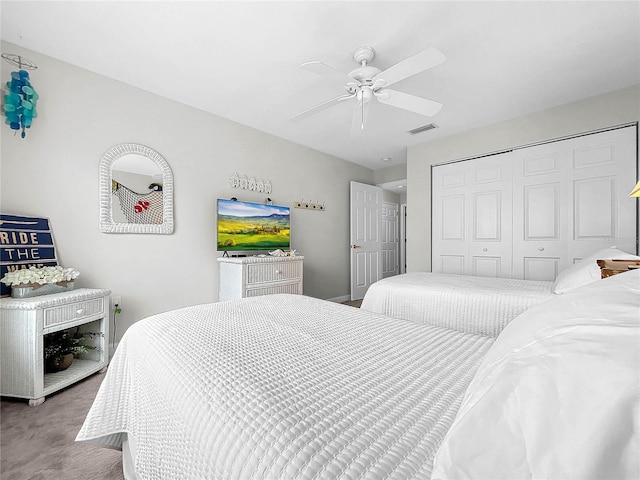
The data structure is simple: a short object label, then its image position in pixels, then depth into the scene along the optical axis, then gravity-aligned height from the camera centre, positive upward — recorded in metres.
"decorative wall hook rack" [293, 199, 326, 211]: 4.32 +0.52
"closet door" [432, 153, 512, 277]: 3.60 +0.28
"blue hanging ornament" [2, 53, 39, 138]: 2.04 +0.99
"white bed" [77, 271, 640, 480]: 0.34 -0.39
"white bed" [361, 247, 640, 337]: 1.89 -0.45
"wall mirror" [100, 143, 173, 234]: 2.58 +0.47
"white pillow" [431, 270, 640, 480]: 0.32 -0.21
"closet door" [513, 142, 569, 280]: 3.20 +0.32
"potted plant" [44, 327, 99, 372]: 2.10 -0.83
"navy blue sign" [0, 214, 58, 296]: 2.02 -0.03
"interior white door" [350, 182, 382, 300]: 5.07 +0.03
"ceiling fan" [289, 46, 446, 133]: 1.83 +1.12
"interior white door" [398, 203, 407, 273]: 6.74 -0.02
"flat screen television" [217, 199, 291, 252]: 3.32 +0.16
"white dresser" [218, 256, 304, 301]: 3.13 -0.43
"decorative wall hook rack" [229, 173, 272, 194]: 3.53 +0.72
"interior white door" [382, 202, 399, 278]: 6.29 -0.02
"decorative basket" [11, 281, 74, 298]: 1.96 -0.36
